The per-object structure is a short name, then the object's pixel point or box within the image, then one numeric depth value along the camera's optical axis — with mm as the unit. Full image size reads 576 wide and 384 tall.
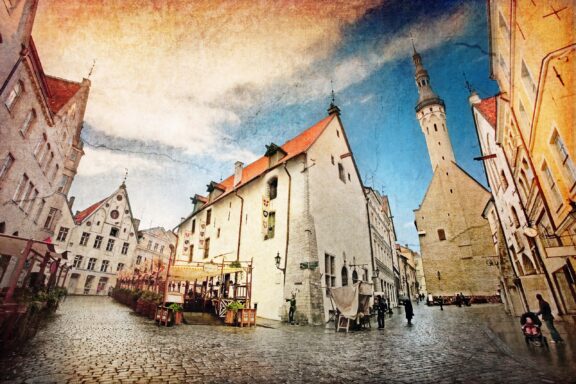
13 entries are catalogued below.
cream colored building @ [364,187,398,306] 25734
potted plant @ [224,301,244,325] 12833
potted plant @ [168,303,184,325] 11516
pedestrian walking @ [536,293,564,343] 7676
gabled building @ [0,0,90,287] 10383
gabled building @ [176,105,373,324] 14867
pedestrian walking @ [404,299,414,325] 14055
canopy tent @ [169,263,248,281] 15133
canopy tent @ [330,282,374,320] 12273
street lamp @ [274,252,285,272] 15289
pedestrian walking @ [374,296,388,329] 12742
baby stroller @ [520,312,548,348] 7512
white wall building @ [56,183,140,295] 34062
